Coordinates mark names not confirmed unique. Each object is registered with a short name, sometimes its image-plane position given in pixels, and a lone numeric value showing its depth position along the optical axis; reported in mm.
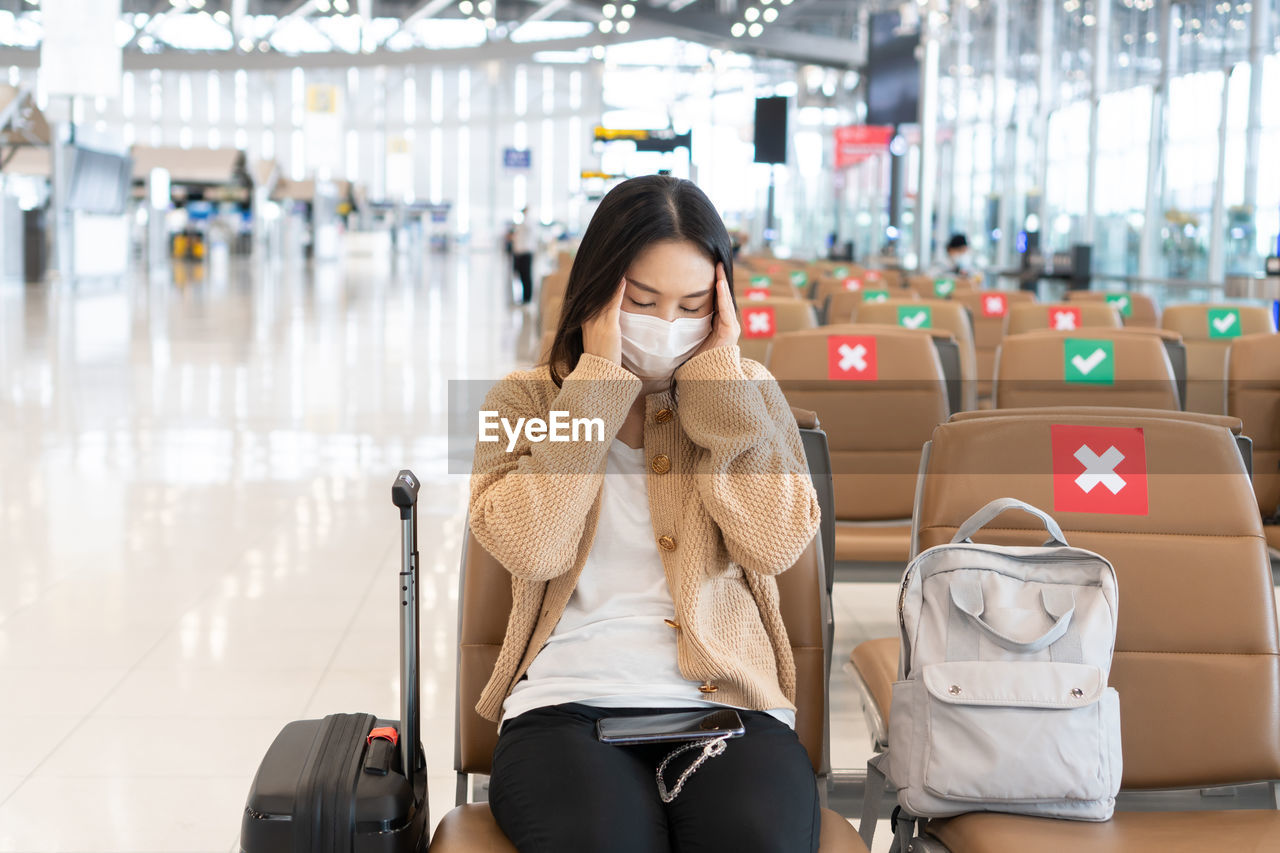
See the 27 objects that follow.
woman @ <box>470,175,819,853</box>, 1713
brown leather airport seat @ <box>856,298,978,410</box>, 5113
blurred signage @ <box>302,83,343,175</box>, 38688
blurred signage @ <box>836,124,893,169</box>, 18969
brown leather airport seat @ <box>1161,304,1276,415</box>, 5309
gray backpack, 1718
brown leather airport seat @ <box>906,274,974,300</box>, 7955
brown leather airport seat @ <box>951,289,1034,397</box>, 6723
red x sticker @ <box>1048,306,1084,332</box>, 5459
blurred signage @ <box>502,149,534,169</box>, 42125
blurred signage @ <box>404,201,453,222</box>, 49406
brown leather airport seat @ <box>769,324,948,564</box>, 3580
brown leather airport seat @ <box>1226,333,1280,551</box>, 3789
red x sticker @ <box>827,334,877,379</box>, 3580
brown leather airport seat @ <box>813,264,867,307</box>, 8273
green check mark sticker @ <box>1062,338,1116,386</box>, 3775
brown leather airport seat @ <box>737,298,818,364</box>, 4719
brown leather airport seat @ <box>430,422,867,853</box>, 1919
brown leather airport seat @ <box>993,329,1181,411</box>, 3771
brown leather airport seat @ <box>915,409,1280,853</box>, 1906
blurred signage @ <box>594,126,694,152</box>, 9836
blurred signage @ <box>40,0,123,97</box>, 16781
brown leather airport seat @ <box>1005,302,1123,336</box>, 5480
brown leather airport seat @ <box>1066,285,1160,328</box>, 6844
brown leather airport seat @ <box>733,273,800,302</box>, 7337
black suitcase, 1567
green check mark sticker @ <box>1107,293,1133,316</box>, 6938
